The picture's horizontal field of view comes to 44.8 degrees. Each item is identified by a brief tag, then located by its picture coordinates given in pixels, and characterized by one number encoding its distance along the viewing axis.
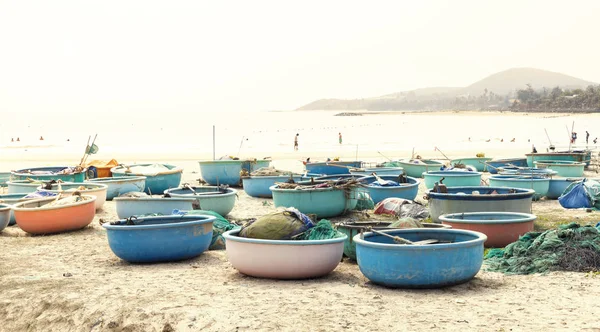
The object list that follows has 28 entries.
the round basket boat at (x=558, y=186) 17.89
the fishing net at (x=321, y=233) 9.39
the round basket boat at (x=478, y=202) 12.74
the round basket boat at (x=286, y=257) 8.69
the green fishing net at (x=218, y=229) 11.52
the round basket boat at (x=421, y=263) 8.14
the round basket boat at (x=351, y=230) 9.98
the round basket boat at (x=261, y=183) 18.34
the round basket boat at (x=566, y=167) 22.66
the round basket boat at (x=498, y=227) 11.15
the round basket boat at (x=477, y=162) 25.89
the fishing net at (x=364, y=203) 15.41
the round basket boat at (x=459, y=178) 18.03
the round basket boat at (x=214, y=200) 14.34
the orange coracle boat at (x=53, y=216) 12.75
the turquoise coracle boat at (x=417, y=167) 23.27
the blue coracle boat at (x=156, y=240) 9.97
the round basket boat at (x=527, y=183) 17.17
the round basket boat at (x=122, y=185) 17.88
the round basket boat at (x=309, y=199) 14.43
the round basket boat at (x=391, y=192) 16.50
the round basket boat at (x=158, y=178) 19.37
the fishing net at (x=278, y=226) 9.23
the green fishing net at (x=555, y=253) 9.30
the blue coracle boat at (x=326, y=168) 21.53
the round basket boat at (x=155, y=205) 13.52
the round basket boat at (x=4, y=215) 12.98
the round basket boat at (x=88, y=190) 14.92
